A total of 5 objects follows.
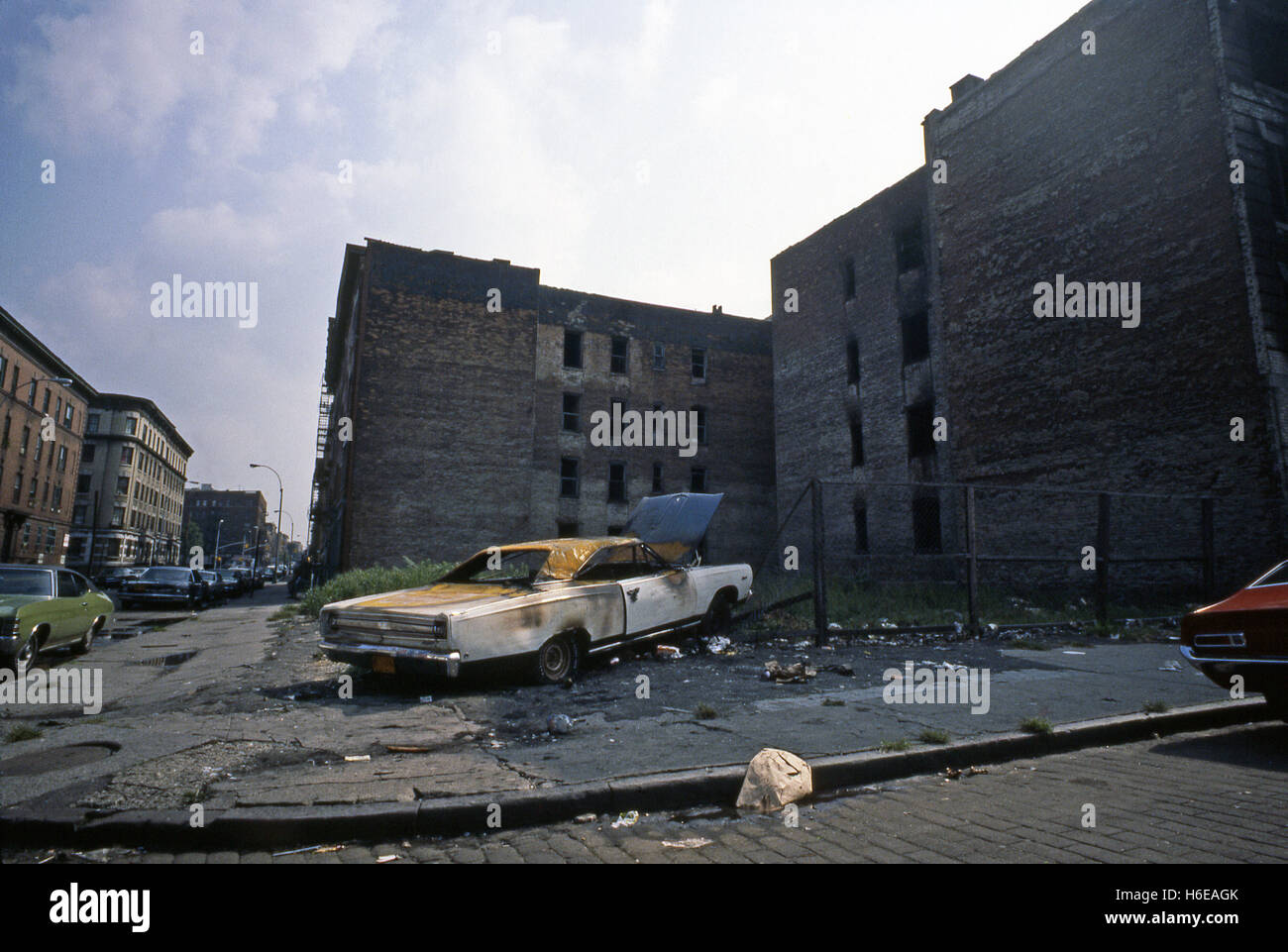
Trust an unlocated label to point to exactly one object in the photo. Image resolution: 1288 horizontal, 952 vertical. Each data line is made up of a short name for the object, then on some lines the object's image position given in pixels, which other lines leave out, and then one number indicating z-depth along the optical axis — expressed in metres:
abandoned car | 6.38
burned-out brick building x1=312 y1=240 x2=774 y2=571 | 26.52
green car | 8.74
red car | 5.16
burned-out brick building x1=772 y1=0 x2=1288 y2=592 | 14.09
